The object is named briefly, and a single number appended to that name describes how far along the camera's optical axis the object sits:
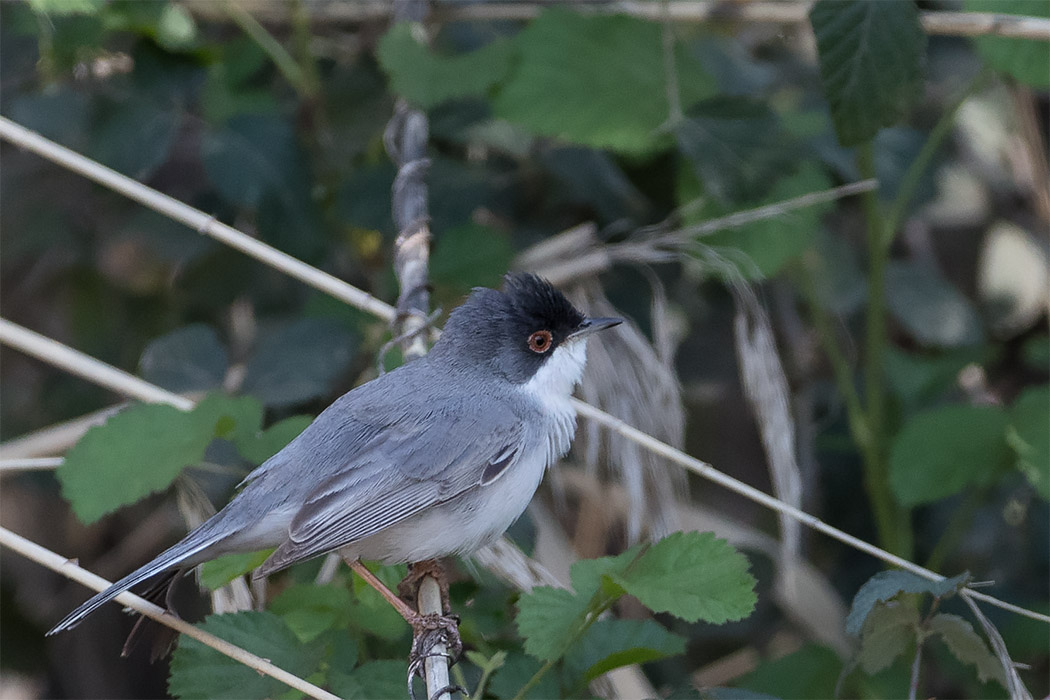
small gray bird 4.09
